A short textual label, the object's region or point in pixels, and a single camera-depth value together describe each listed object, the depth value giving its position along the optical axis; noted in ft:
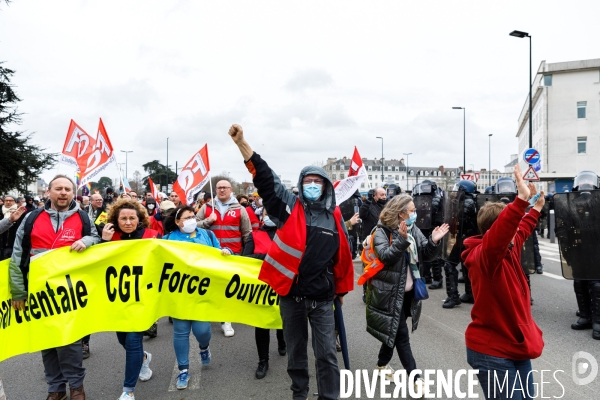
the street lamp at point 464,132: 128.67
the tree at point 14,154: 73.20
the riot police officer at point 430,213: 28.96
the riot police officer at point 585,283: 19.03
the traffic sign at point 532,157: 48.34
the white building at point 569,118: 134.21
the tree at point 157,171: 169.58
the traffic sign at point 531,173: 47.67
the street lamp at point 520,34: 68.54
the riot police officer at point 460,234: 24.35
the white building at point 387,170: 408.05
